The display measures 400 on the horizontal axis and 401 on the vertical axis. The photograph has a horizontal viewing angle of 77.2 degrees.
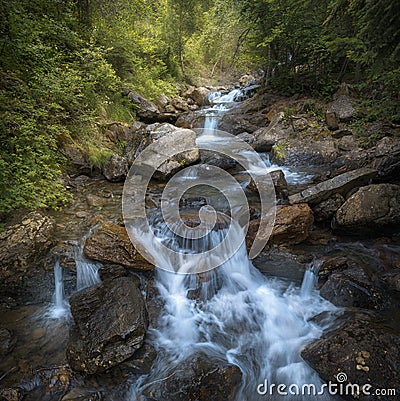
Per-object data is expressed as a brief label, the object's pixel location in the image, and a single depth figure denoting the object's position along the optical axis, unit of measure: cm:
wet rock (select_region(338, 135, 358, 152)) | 811
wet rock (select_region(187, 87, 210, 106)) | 1534
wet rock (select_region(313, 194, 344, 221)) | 518
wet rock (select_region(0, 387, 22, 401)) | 259
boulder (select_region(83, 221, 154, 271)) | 421
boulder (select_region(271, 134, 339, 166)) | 832
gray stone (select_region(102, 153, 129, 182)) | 702
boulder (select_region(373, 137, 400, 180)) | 608
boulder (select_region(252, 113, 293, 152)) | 938
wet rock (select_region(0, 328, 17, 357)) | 307
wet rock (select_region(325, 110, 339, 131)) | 902
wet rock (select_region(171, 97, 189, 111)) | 1317
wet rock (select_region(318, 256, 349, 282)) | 421
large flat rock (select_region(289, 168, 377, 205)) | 534
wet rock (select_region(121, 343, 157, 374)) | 305
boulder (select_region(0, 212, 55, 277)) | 391
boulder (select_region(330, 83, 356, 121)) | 913
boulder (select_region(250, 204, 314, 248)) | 482
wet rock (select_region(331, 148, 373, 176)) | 721
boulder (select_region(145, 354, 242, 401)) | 269
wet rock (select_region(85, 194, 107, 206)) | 588
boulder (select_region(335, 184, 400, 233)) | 463
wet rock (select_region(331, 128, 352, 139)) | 867
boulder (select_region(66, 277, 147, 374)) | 294
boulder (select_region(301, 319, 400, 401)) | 252
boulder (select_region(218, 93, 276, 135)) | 1127
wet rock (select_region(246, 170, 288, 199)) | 613
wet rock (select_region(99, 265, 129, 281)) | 412
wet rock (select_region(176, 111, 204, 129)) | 1173
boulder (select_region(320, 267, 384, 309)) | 361
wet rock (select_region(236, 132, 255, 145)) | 1021
